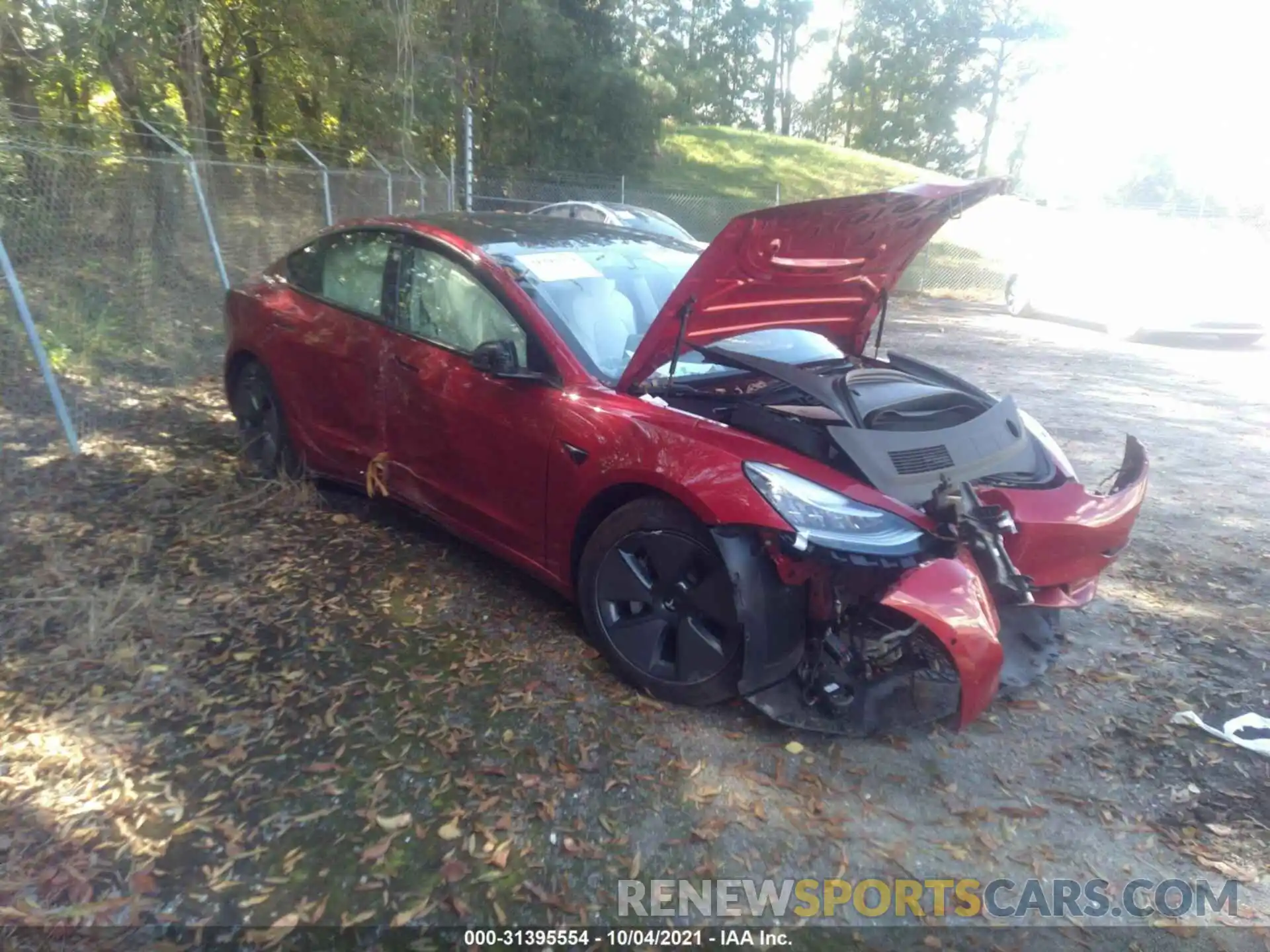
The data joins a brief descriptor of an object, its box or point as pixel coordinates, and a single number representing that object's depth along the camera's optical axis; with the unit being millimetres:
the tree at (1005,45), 39469
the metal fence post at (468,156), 13953
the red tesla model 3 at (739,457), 2867
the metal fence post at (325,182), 9367
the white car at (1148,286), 12648
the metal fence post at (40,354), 4934
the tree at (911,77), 41906
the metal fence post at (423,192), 12016
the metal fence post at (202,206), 7227
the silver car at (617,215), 13961
